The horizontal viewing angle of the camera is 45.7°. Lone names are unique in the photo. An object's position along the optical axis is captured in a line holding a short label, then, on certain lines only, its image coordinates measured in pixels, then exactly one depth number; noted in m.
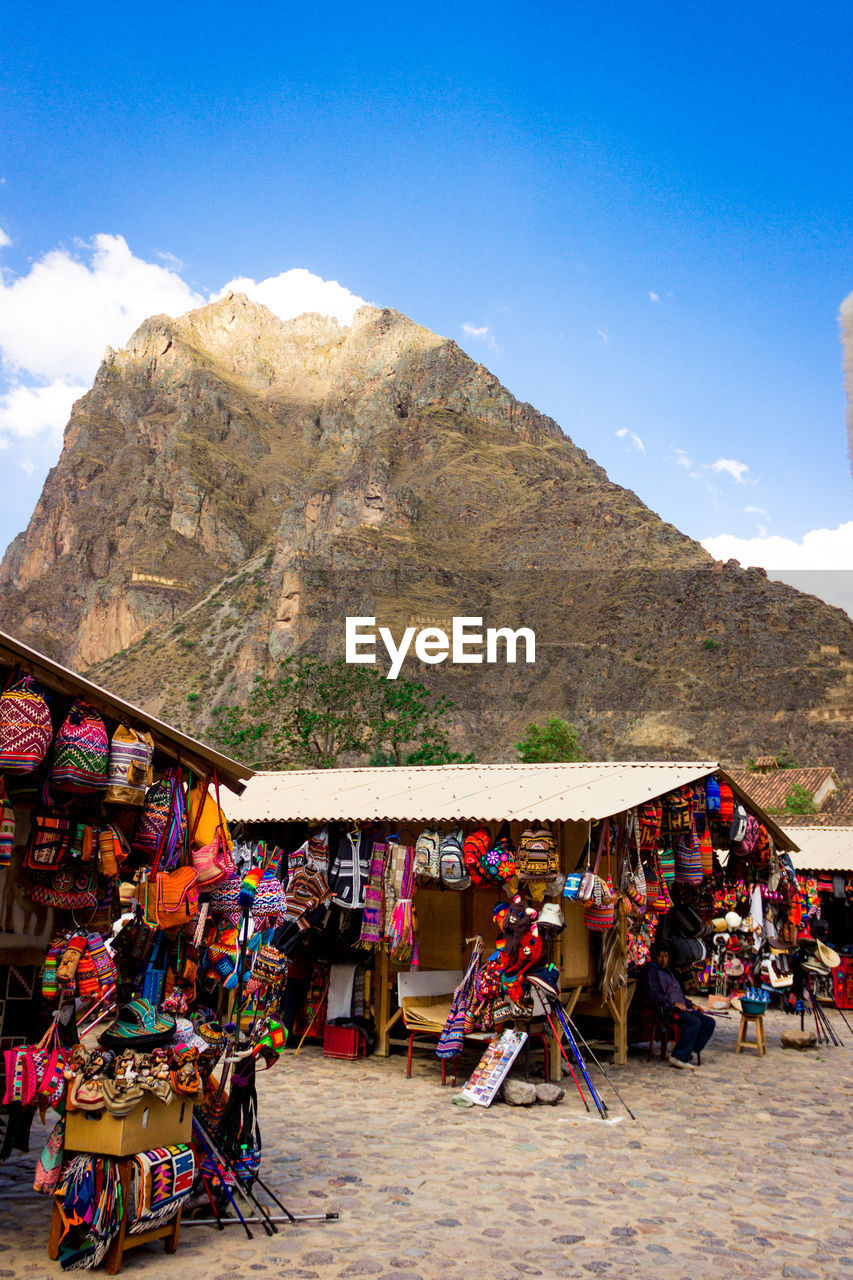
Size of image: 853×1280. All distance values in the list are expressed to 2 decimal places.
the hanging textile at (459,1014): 9.37
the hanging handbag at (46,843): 4.97
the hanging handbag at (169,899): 5.29
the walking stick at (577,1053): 8.41
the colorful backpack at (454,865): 9.44
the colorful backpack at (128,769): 5.12
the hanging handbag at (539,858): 8.98
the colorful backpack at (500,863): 9.14
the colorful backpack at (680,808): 10.60
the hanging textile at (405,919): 9.84
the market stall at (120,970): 4.70
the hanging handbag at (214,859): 5.65
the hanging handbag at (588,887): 9.03
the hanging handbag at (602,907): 9.18
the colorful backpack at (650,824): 10.34
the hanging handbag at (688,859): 11.09
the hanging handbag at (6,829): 4.77
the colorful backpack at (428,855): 9.62
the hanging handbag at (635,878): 10.04
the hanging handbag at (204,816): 5.83
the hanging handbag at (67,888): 5.14
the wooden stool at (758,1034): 11.70
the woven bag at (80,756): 4.92
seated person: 10.63
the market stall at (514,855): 9.44
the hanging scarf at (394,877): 10.03
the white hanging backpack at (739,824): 11.27
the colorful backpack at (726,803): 10.96
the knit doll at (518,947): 8.84
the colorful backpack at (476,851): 9.39
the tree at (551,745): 50.72
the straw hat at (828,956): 13.09
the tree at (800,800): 36.19
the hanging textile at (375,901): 10.11
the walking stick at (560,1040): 8.88
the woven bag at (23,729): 4.68
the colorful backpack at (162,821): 5.49
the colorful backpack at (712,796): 10.84
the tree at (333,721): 38.22
